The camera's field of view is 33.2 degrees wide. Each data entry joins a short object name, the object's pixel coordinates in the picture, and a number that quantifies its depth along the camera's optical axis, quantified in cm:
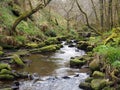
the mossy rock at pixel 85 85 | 873
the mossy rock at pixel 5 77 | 967
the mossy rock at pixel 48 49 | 1721
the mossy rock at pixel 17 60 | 1234
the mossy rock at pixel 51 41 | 2075
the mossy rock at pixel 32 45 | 1846
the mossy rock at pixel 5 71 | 998
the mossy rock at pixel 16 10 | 2296
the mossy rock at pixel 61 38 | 2654
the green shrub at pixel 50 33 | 2647
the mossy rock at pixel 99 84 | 832
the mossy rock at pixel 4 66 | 1057
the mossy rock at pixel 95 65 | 1051
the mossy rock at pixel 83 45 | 1995
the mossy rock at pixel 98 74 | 930
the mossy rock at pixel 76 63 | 1275
